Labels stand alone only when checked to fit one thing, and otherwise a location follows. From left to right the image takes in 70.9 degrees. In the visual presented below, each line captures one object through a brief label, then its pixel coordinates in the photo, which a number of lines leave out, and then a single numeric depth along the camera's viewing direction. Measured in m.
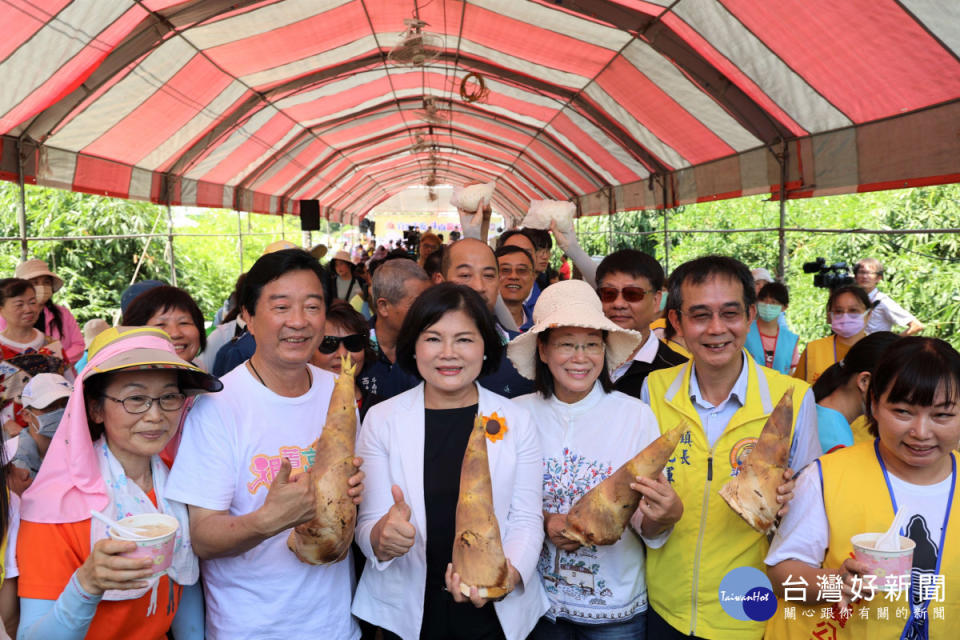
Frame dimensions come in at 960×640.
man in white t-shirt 1.70
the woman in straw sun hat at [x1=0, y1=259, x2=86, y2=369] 5.08
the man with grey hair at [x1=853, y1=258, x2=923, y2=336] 5.12
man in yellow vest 1.96
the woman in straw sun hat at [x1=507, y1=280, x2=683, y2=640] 1.96
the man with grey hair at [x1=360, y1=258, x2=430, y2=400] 3.06
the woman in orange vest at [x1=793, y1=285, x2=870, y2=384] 4.14
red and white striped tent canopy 3.65
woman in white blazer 1.84
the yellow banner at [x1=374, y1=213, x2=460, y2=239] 37.24
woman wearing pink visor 1.51
